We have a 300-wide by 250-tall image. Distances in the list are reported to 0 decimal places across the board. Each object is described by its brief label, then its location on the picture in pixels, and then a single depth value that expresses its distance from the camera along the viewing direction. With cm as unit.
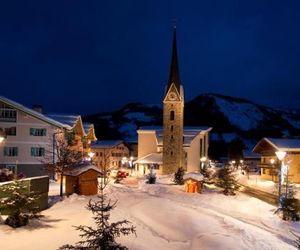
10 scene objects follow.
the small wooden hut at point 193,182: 2297
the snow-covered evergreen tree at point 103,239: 762
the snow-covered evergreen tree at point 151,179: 2827
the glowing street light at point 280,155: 1684
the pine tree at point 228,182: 2319
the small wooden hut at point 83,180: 1862
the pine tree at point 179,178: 2795
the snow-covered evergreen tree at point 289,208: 1657
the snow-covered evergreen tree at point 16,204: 1181
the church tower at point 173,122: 4264
